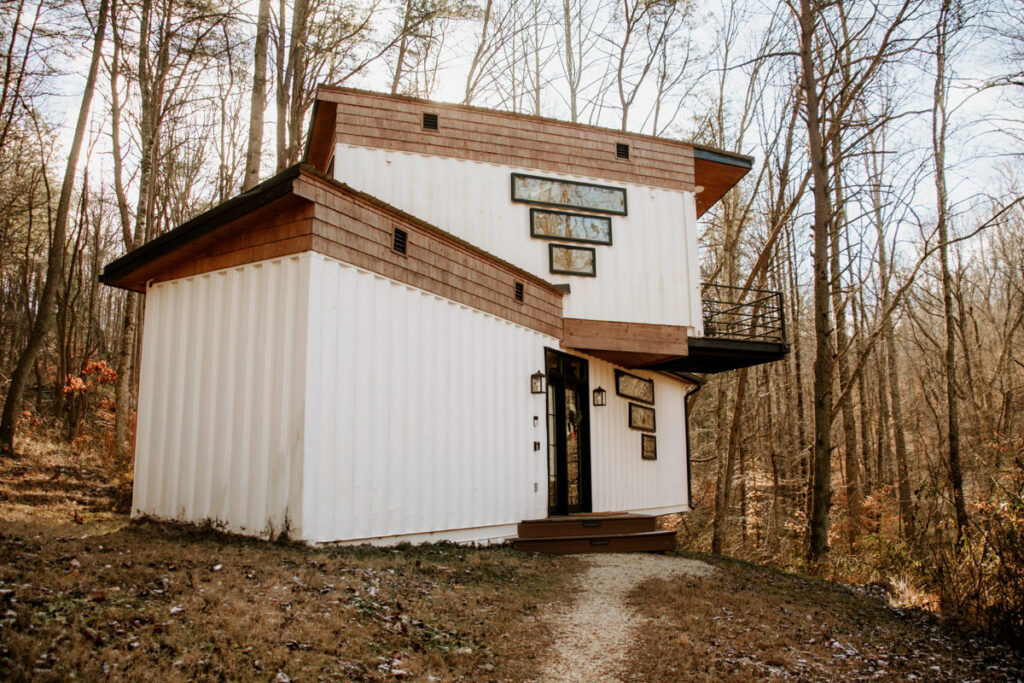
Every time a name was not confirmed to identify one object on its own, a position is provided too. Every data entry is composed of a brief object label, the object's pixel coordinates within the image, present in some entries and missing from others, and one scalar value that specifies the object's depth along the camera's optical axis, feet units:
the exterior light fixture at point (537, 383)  32.09
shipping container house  21.42
